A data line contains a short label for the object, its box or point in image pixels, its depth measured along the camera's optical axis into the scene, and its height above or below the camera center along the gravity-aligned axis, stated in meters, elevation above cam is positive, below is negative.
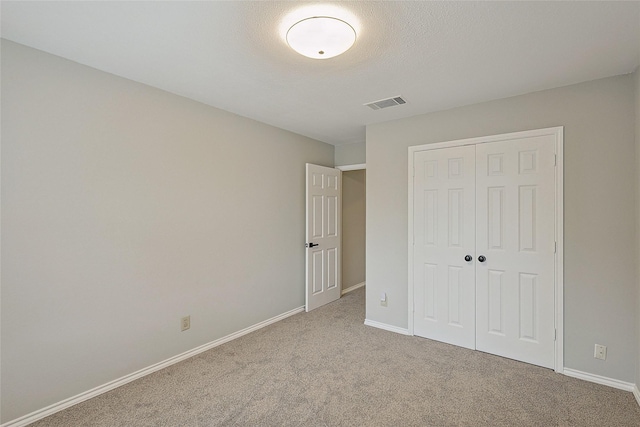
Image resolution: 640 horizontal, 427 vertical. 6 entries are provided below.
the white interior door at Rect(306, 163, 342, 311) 4.15 -0.33
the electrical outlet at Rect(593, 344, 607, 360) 2.37 -1.10
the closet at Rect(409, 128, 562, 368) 2.62 -0.30
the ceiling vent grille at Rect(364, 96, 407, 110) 2.84 +1.06
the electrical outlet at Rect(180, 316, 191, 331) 2.81 -1.04
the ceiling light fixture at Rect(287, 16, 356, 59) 1.62 +0.97
